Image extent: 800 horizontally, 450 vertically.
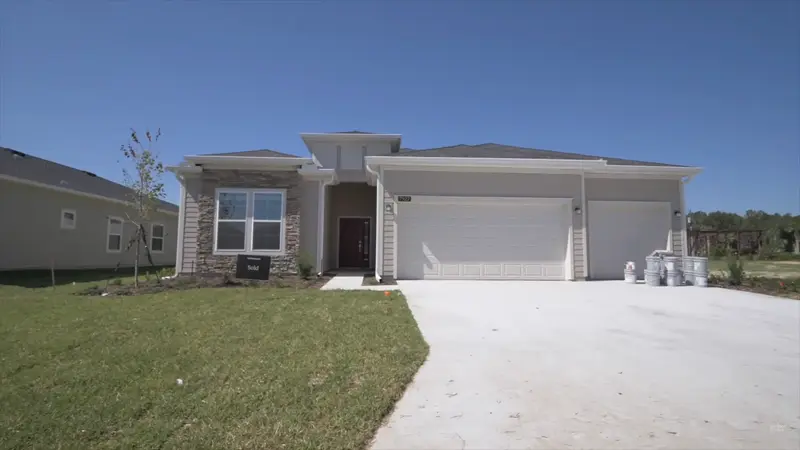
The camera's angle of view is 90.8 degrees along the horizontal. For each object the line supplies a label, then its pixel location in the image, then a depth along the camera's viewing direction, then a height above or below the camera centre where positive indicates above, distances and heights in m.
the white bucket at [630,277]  10.90 -0.77
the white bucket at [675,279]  10.45 -0.78
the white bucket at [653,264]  10.67 -0.40
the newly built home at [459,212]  11.30 +1.06
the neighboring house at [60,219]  12.96 +0.96
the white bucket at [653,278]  10.53 -0.77
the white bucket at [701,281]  10.28 -0.82
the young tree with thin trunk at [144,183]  9.96 +1.54
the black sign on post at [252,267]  10.59 -0.58
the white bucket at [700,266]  10.36 -0.43
